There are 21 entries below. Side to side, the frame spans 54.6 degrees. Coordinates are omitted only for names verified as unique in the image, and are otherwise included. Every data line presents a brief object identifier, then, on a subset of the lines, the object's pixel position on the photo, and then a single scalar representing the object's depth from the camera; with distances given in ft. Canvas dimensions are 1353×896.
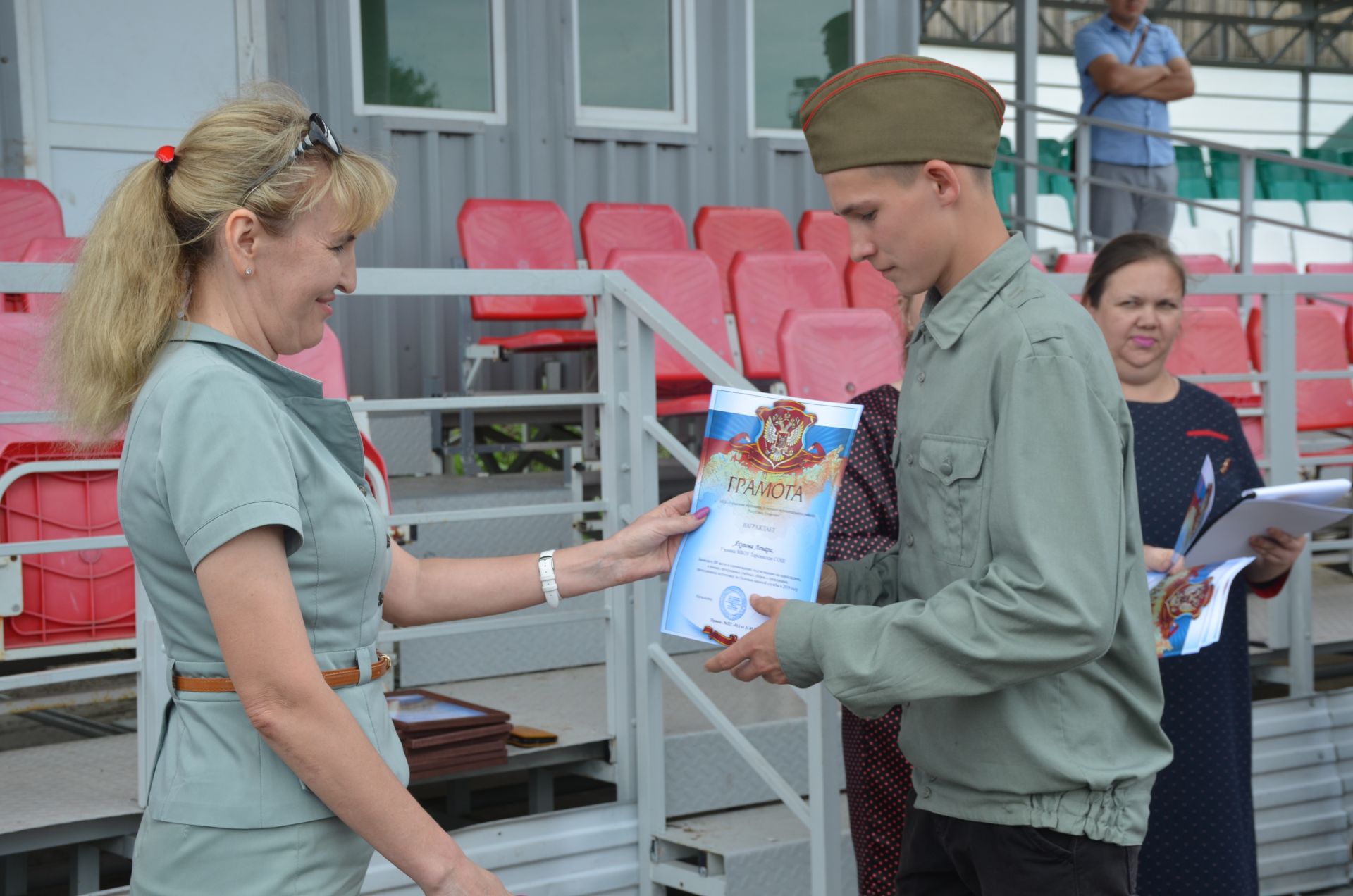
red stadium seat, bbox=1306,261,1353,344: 22.25
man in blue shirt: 21.72
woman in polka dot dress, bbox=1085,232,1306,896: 8.32
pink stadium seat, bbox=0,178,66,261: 15.99
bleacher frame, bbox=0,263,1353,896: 9.09
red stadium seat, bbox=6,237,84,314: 12.66
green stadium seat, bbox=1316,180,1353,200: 41.11
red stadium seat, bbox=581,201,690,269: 20.38
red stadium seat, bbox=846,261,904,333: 20.02
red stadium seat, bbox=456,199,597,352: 18.53
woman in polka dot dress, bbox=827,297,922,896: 7.61
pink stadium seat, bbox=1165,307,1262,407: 17.62
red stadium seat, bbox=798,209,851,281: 22.76
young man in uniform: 4.16
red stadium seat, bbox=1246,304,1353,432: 18.16
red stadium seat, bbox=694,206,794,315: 21.53
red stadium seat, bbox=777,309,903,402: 14.15
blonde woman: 4.04
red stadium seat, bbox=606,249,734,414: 16.38
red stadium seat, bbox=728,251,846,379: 17.02
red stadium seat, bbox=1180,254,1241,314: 20.76
